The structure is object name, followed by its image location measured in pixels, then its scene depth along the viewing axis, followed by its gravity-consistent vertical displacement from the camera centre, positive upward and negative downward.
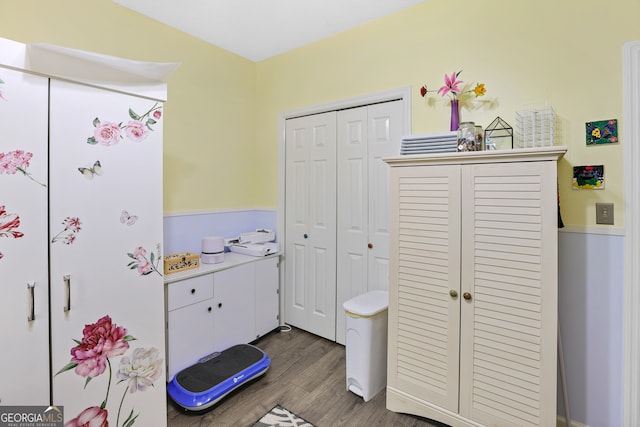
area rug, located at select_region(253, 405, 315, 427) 1.82 -1.25
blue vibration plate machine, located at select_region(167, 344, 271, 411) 1.88 -1.10
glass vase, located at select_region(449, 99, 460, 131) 2.04 +0.65
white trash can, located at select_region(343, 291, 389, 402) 2.04 -0.91
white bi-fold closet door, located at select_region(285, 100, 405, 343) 2.52 +0.02
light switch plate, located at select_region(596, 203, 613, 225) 1.66 +0.00
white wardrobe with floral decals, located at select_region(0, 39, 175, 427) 1.28 -0.11
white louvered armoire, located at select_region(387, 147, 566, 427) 1.49 -0.40
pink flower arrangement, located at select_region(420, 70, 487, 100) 2.04 +0.84
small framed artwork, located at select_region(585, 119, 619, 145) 1.63 +0.44
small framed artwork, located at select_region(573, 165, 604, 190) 1.67 +0.20
